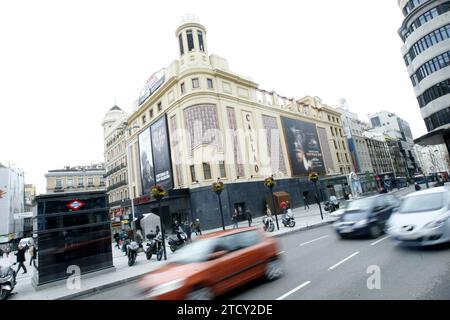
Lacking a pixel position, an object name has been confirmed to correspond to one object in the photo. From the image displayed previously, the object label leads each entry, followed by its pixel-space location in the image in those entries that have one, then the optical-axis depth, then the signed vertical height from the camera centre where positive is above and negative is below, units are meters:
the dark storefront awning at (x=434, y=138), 26.99 +4.39
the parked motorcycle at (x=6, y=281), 8.86 -1.37
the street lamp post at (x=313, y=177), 22.29 +1.49
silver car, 7.12 -1.20
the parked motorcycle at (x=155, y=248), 13.25 -1.51
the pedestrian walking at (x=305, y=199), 36.49 -0.53
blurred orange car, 5.19 -1.28
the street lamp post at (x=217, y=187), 19.14 +1.61
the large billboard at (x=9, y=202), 42.34 +6.85
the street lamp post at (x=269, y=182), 20.42 +1.52
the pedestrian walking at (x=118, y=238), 24.24 -1.31
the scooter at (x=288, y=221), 18.79 -1.65
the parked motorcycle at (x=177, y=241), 15.66 -1.54
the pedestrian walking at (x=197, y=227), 21.83 -1.25
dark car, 10.23 -1.27
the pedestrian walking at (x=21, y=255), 14.61 -0.86
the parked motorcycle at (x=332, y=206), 23.45 -1.37
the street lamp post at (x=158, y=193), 14.56 +1.45
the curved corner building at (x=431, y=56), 30.66 +14.88
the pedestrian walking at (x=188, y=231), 19.11 -1.29
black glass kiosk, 10.27 -0.14
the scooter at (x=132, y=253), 12.77 -1.53
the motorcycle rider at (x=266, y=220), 18.52 -1.32
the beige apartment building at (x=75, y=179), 60.75 +12.71
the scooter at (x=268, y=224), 18.25 -1.62
